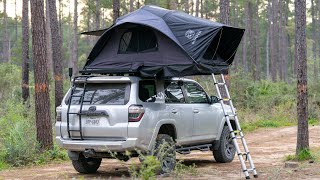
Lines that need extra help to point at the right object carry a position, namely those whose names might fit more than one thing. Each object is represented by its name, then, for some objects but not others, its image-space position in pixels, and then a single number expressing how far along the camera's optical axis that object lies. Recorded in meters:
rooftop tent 10.30
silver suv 9.65
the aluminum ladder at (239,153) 9.83
